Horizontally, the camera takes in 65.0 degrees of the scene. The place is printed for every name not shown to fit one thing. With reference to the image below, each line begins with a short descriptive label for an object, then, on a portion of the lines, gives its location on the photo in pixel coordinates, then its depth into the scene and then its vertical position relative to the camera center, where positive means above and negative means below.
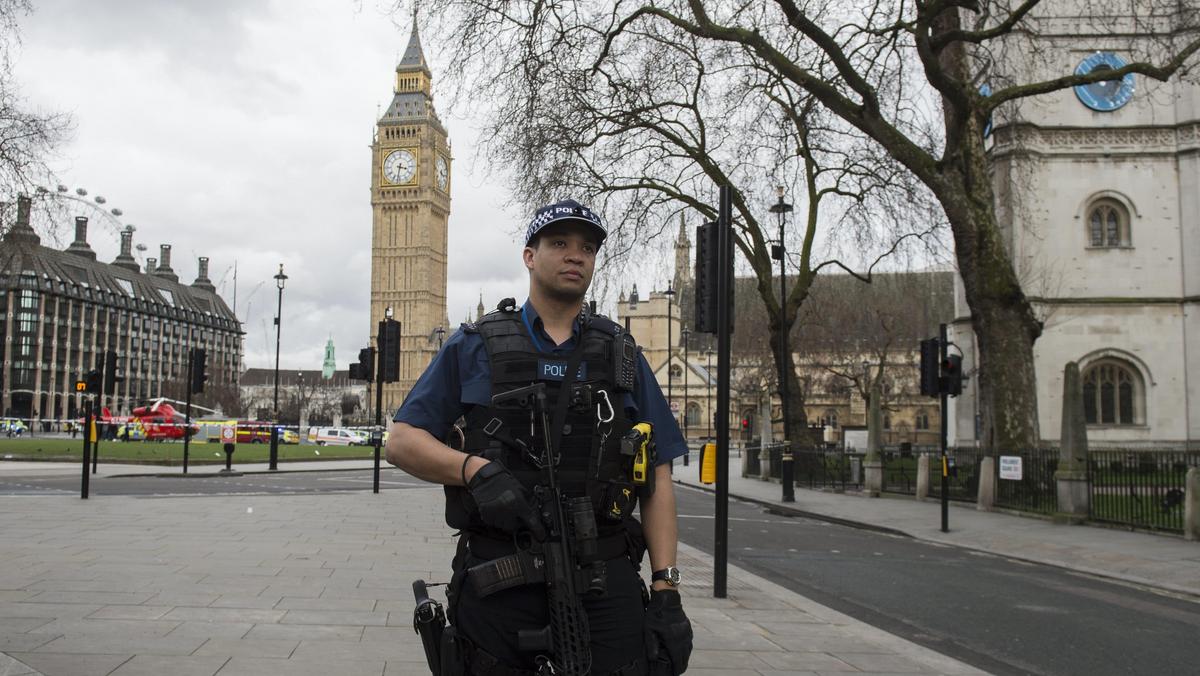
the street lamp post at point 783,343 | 21.59 +1.92
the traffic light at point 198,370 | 25.68 +0.67
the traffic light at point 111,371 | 20.23 +0.47
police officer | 2.55 -0.15
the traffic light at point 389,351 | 19.53 +1.00
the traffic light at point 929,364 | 17.09 +0.78
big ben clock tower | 128.62 +25.81
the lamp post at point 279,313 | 43.22 +4.01
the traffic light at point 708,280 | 8.76 +1.16
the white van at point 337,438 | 61.34 -2.70
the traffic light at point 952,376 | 16.14 +0.53
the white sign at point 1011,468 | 17.84 -1.15
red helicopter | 54.47 -1.75
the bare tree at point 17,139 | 13.67 +3.72
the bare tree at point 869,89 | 18.14 +6.74
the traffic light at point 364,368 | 21.23 +0.67
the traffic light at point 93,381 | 17.47 +0.22
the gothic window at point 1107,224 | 33.00 +6.52
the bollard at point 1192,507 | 13.13 -1.35
